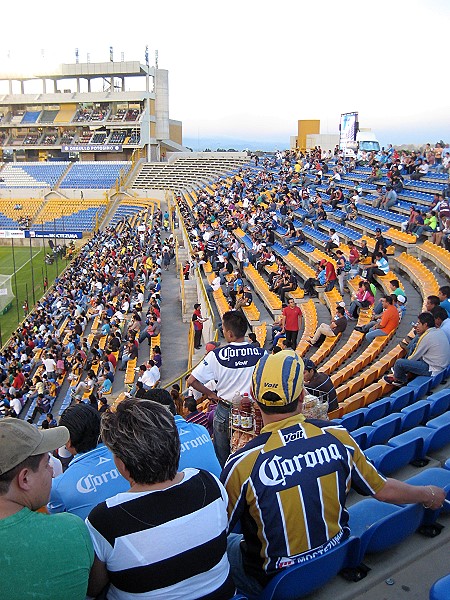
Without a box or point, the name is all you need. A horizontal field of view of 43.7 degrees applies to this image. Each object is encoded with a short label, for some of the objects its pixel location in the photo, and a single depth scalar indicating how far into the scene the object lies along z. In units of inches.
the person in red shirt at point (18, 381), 584.7
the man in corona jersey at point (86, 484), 93.8
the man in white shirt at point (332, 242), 597.3
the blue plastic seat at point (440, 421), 166.2
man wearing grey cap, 66.9
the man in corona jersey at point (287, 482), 86.0
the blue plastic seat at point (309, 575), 87.8
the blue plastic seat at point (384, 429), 169.8
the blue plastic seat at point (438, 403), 194.4
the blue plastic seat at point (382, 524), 101.9
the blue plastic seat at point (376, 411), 205.0
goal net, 947.9
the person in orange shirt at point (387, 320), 359.6
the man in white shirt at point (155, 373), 446.0
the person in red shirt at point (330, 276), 508.1
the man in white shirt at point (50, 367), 588.1
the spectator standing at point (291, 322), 403.5
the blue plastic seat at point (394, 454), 140.0
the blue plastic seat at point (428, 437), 153.7
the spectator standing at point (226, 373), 161.5
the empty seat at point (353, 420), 197.6
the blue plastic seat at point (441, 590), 72.9
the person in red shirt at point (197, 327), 543.2
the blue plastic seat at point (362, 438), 165.1
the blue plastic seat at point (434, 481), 113.3
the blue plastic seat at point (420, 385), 225.8
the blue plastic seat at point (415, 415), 183.0
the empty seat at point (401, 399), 214.8
